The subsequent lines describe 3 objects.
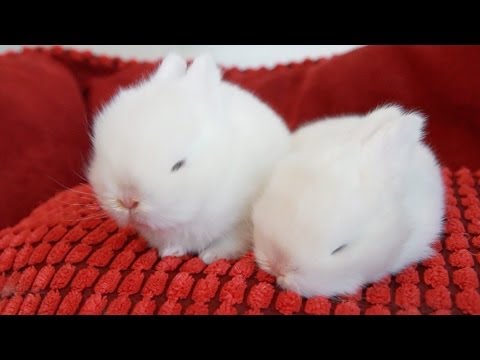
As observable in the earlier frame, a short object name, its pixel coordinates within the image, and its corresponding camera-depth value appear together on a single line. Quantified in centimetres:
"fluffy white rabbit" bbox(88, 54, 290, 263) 19
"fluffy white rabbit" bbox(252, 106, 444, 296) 18
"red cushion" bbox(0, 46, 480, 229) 31
